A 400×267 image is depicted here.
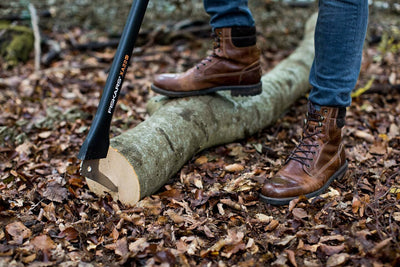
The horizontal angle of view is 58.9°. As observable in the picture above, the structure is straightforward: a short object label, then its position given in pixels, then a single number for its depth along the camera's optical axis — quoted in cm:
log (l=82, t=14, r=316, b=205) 201
